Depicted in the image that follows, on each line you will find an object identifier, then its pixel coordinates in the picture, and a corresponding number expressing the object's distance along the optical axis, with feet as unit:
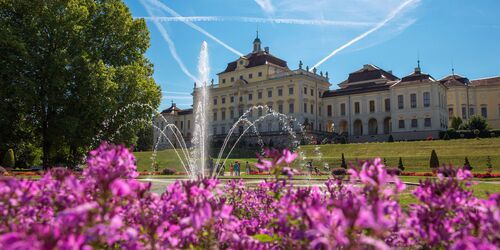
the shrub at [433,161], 93.39
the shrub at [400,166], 94.20
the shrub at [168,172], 91.70
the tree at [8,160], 108.58
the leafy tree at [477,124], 148.87
